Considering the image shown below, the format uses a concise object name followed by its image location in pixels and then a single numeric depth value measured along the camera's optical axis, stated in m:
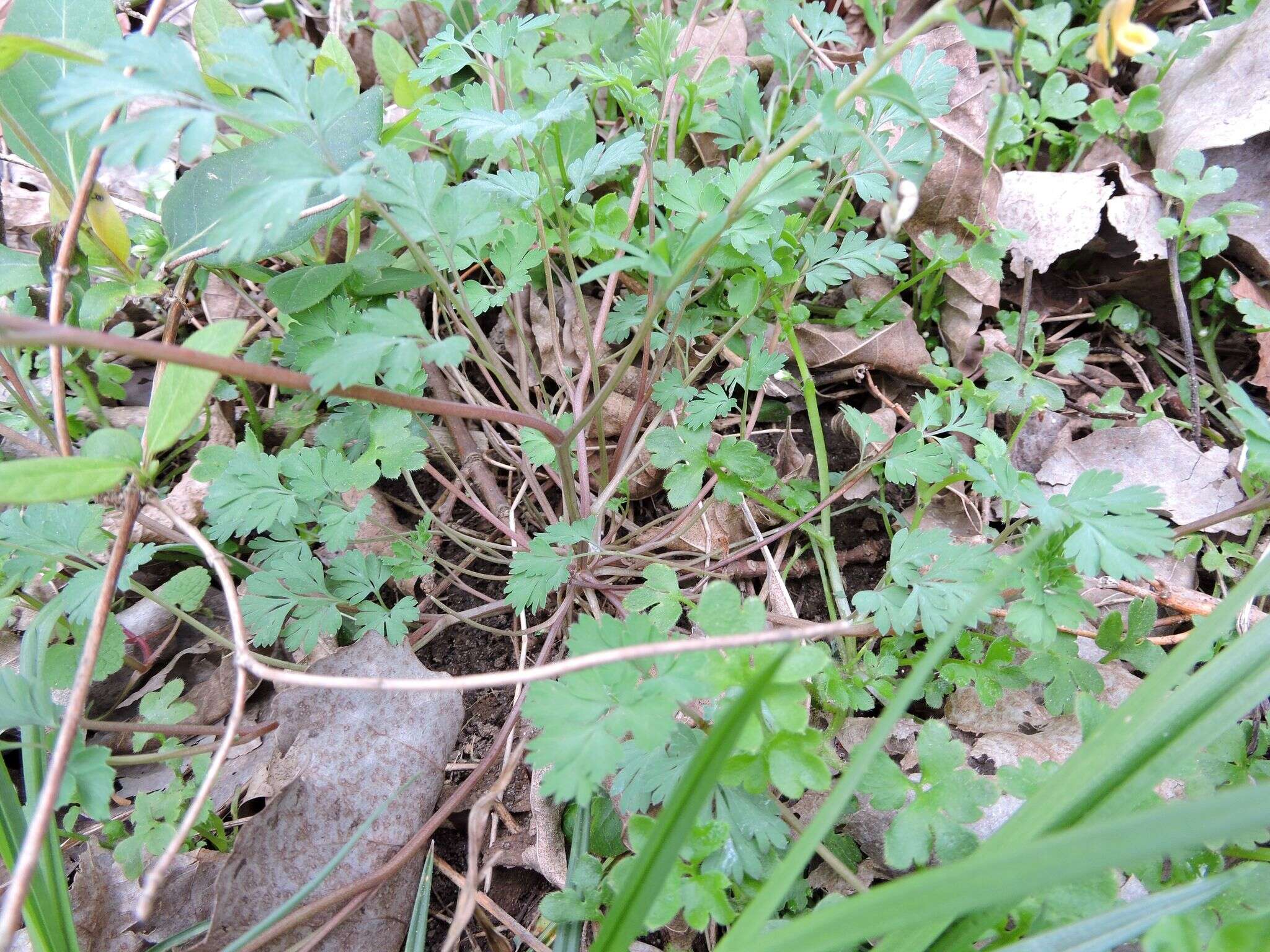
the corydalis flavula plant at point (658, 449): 0.16
